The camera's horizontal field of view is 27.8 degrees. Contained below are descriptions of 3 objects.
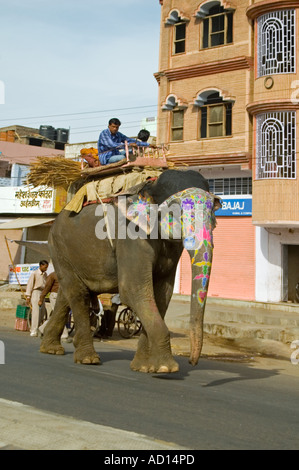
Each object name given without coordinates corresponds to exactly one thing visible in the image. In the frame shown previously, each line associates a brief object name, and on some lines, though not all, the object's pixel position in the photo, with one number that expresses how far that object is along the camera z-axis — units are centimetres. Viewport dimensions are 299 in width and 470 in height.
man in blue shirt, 957
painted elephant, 741
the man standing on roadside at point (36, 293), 1364
